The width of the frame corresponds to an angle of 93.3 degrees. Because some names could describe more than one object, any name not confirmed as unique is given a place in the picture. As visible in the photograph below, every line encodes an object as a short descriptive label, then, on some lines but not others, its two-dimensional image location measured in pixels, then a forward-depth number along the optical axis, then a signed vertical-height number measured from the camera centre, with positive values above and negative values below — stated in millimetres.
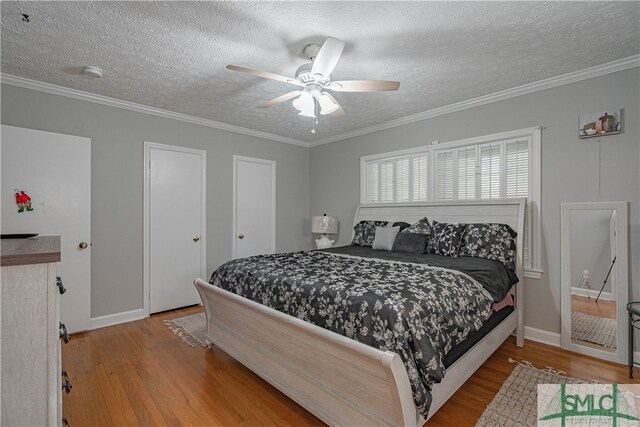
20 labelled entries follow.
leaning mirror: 2574 -579
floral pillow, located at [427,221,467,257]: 3150 -272
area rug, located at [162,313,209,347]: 2986 -1269
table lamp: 4852 -223
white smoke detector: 2686 +1272
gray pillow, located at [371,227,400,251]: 3602 -293
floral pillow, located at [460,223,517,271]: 2906 -291
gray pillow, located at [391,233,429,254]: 3324 -329
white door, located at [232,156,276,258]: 4629 +102
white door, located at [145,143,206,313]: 3783 -143
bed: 1479 -926
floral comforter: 1536 -545
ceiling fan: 2014 +978
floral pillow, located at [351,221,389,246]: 3934 -253
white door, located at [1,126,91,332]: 2812 +159
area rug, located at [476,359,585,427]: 1843 -1256
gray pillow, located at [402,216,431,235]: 3488 -167
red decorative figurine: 2828 +105
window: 3082 +496
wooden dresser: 892 -386
